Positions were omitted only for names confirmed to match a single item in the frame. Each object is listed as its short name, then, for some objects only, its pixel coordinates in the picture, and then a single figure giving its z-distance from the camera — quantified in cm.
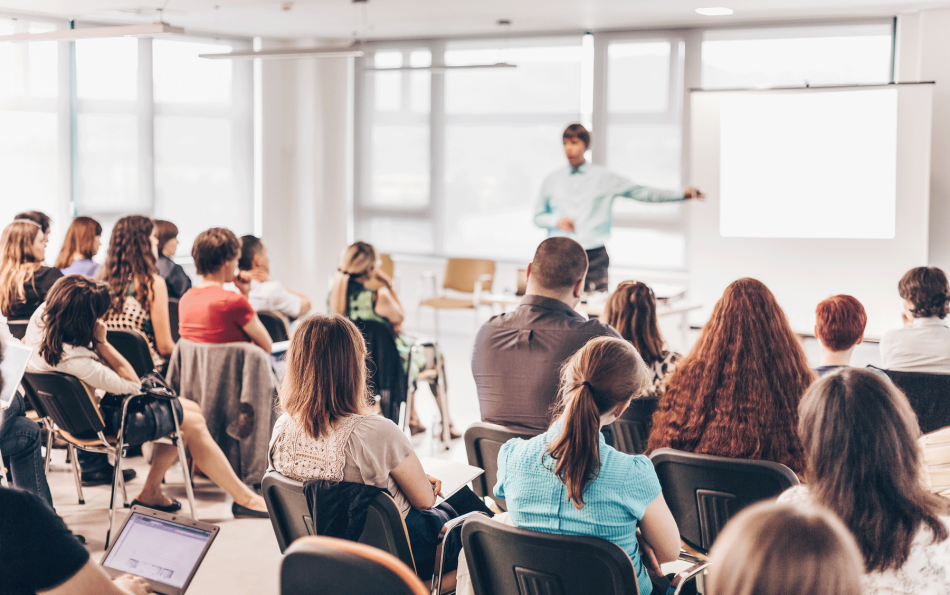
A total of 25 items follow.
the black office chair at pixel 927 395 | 316
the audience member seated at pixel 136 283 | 423
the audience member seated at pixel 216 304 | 392
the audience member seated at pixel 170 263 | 492
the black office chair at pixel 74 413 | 343
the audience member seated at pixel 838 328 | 290
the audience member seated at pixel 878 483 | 157
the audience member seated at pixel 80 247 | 475
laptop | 201
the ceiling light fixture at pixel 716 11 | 658
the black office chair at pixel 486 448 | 271
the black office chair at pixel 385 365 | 443
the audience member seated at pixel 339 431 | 226
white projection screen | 628
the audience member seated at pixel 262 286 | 499
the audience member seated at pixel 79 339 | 339
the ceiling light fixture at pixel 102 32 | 502
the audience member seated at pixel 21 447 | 325
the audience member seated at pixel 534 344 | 281
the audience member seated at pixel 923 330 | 353
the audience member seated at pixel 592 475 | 186
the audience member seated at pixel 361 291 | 443
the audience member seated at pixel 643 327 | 311
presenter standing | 556
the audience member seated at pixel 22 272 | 429
